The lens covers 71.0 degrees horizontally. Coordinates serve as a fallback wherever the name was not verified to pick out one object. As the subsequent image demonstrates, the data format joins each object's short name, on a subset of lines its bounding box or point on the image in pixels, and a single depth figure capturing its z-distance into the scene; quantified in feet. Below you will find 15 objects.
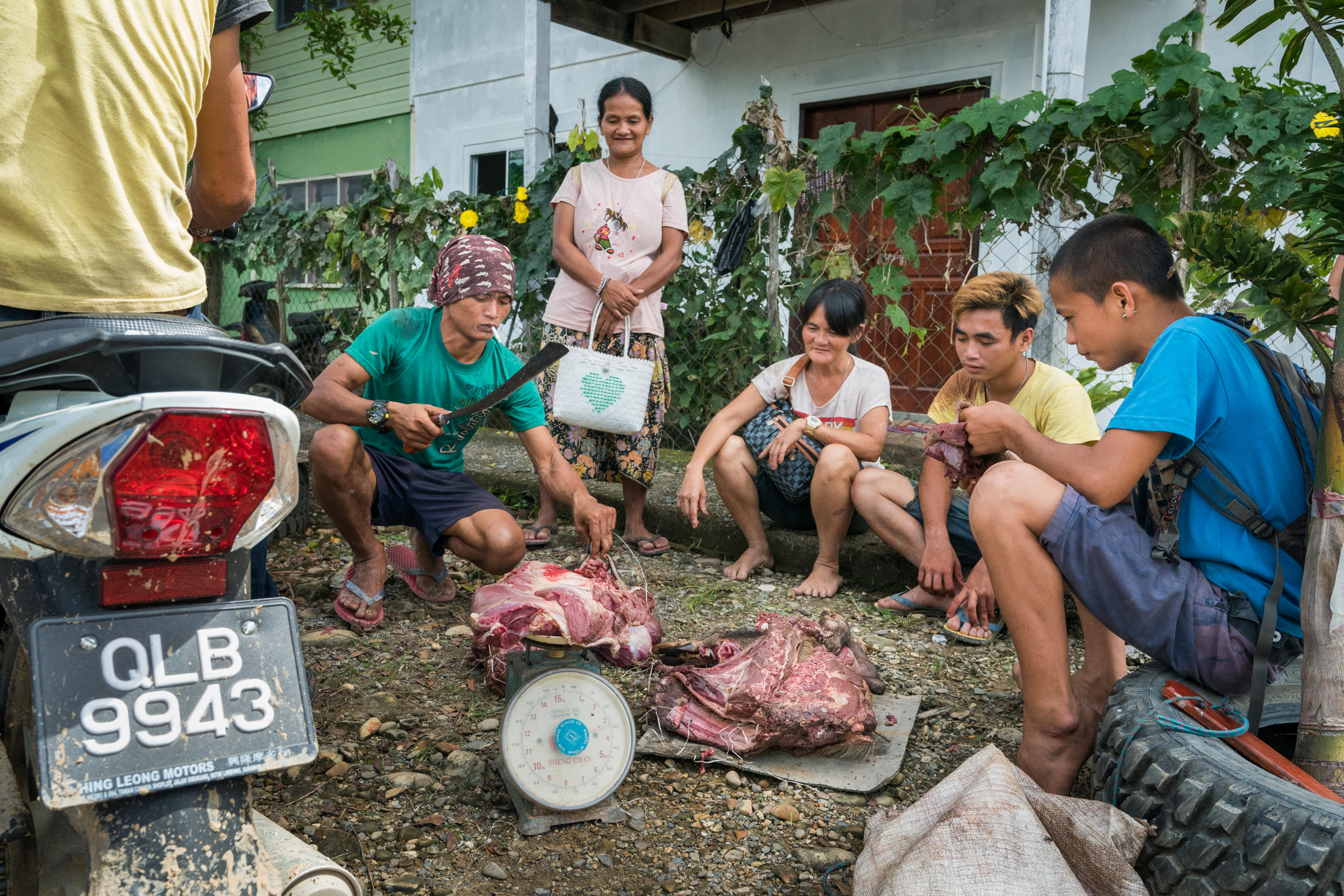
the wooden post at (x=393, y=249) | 22.72
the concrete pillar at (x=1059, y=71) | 15.66
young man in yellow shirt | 10.96
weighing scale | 6.85
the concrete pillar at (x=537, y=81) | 22.52
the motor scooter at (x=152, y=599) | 3.67
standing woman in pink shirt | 14.75
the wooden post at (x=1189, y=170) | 12.96
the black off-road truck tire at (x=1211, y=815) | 4.78
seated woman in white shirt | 12.84
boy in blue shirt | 6.52
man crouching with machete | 10.63
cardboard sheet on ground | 7.83
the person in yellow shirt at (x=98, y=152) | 4.21
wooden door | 21.39
